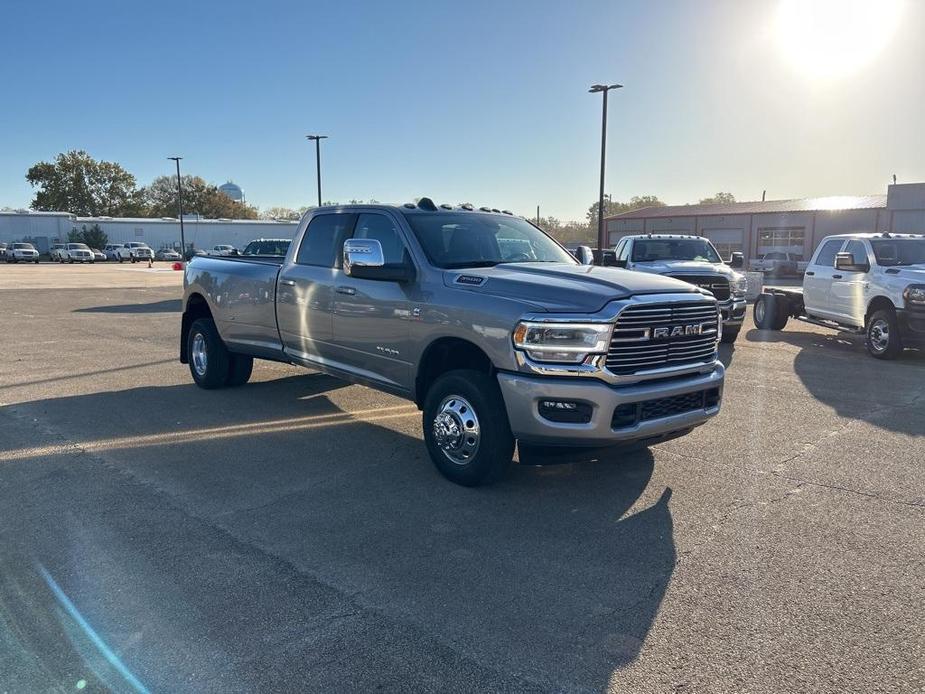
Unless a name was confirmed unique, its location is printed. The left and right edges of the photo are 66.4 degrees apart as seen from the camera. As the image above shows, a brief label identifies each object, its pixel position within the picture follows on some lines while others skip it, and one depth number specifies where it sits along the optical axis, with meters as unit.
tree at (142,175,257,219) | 100.56
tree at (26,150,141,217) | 90.81
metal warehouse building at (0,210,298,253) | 69.88
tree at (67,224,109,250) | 72.94
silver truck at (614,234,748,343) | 11.57
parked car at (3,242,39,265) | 58.53
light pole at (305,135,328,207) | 39.23
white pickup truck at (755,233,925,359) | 10.45
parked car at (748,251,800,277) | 42.19
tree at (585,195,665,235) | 103.69
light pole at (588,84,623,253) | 25.94
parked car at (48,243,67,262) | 59.97
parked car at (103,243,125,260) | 63.69
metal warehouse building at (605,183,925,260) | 42.41
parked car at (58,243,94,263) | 59.81
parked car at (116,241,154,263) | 63.50
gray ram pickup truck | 4.44
